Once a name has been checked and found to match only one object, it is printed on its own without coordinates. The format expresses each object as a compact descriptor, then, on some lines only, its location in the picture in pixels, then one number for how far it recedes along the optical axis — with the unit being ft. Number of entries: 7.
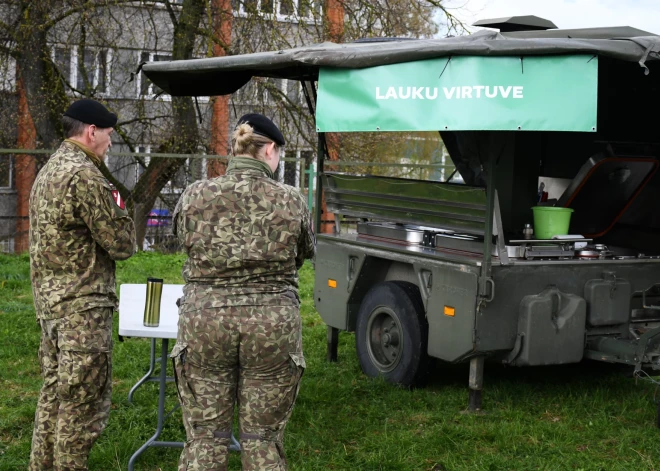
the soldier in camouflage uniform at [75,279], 14.21
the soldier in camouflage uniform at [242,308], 12.51
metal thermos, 16.06
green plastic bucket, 21.61
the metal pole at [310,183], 47.55
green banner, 16.93
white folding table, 15.69
